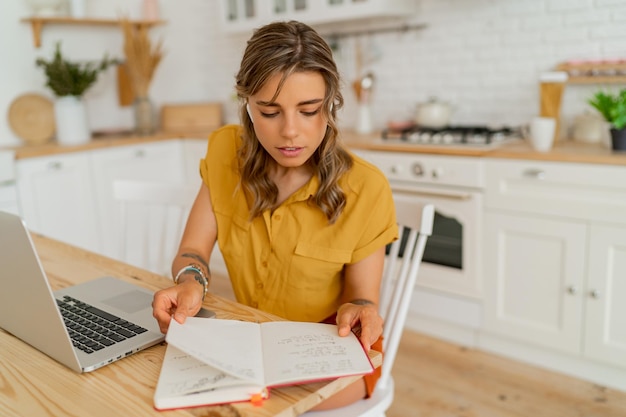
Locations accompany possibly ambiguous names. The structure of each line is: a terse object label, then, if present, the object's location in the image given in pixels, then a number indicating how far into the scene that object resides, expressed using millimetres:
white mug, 2428
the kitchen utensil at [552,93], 2590
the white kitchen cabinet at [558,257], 2238
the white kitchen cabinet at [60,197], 3125
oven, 2598
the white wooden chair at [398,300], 1357
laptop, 856
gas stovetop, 2676
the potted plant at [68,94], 3457
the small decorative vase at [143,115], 3893
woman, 1201
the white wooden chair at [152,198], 1815
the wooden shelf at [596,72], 2537
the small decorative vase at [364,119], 3422
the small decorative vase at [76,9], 3758
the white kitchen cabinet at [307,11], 3066
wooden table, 799
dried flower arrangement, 3768
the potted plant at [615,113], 2271
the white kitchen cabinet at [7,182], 2982
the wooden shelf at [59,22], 3574
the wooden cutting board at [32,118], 3574
